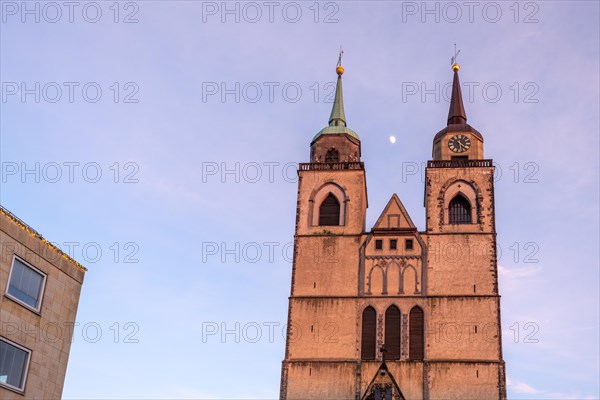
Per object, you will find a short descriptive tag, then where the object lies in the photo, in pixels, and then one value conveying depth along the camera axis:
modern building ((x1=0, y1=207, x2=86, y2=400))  21.06
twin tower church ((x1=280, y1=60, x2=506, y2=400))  37.47
